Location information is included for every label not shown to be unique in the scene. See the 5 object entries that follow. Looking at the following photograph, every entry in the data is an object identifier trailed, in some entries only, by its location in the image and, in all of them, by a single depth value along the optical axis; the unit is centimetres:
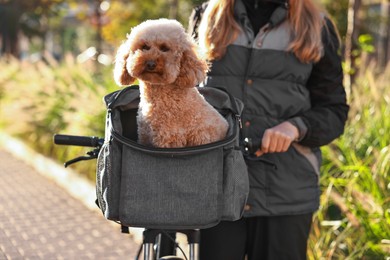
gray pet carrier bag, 229
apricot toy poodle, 222
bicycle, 262
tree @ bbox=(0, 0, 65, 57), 3315
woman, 311
